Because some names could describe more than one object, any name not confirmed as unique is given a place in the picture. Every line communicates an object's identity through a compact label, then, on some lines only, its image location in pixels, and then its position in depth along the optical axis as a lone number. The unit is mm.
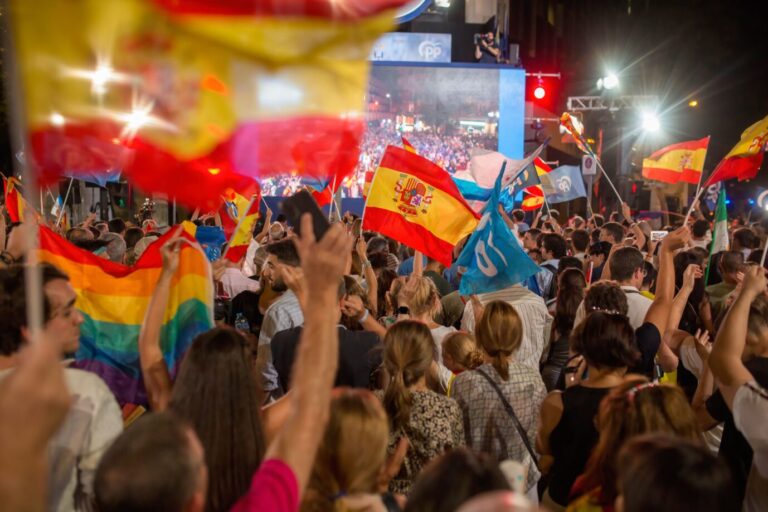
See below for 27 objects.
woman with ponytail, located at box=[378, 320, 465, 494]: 3904
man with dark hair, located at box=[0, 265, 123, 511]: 2832
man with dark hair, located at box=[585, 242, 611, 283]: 8922
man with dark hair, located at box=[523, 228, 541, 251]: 11641
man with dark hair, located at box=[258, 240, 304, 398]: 5070
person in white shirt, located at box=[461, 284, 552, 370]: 5966
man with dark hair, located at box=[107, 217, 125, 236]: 12117
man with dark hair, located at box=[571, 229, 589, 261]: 10070
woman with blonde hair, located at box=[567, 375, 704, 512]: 3037
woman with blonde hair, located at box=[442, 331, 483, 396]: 4977
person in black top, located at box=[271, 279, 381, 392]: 4793
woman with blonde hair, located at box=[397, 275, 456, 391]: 5570
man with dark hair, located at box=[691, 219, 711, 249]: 11548
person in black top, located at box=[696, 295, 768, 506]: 3969
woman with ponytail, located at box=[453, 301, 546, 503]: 4324
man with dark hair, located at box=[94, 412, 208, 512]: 1990
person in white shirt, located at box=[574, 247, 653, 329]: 6188
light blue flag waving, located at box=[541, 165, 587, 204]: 16719
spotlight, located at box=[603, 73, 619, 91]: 24438
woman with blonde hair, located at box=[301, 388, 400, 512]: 2602
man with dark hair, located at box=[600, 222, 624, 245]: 9461
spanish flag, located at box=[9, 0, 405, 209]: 2068
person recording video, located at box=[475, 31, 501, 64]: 35156
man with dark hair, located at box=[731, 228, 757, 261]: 9508
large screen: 29891
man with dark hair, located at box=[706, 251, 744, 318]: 6781
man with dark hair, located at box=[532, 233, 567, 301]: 8375
